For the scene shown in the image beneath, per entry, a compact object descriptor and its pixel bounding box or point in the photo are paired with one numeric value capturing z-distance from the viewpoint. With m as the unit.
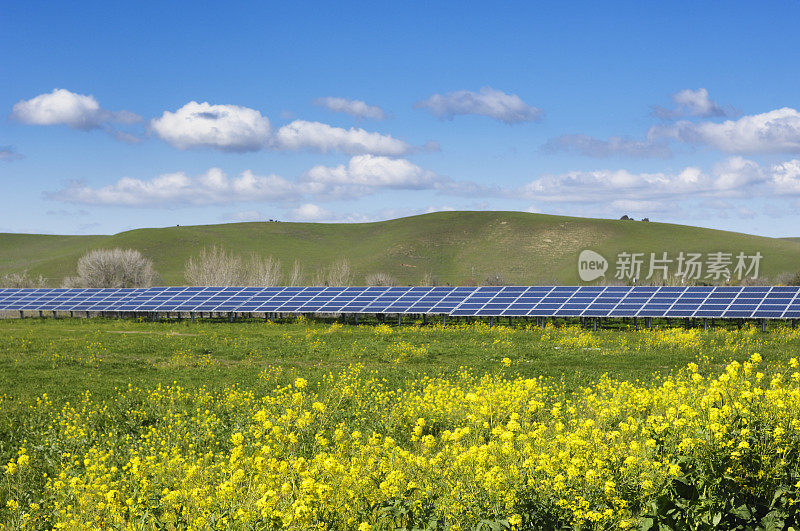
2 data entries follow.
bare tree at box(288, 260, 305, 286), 115.03
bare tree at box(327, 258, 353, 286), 120.69
